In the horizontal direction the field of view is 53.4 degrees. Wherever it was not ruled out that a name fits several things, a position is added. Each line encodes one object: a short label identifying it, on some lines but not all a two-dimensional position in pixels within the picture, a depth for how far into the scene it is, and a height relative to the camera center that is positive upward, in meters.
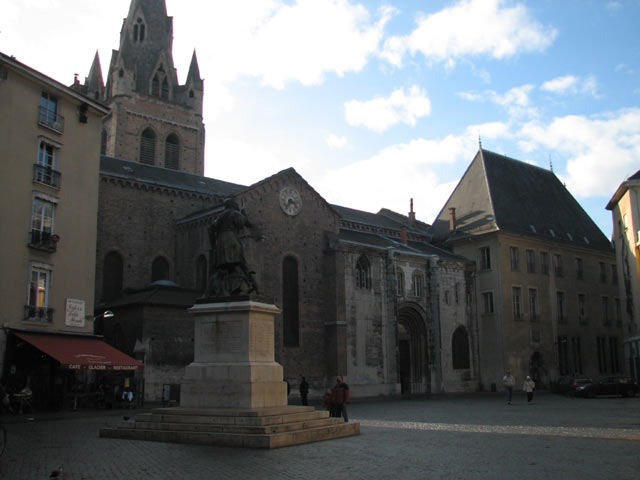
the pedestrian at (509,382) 27.36 -1.39
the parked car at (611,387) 32.00 -1.91
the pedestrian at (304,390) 25.42 -1.52
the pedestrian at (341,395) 16.91 -1.15
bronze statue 13.95 +2.01
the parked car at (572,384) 32.16 -1.81
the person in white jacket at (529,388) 28.12 -1.67
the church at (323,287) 32.38 +3.80
